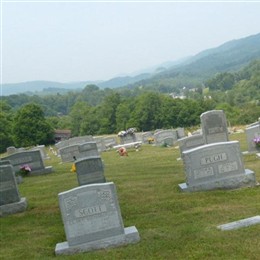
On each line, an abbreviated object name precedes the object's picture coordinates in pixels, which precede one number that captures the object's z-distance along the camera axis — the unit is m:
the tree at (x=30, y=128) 53.31
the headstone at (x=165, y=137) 27.13
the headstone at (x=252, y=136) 16.47
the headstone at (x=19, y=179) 16.65
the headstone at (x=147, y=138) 31.11
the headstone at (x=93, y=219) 7.64
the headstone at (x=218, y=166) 10.71
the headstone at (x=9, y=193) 11.37
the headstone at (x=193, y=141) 17.95
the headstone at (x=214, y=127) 17.17
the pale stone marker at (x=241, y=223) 7.49
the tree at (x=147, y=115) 73.00
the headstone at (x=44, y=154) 29.88
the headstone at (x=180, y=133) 30.02
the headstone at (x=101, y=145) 30.49
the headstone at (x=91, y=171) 12.21
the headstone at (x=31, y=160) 18.66
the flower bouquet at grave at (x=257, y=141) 15.88
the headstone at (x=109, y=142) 31.93
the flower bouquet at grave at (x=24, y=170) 18.00
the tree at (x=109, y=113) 79.00
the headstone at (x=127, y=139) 32.79
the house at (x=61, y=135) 59.97
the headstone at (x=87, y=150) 20.69
